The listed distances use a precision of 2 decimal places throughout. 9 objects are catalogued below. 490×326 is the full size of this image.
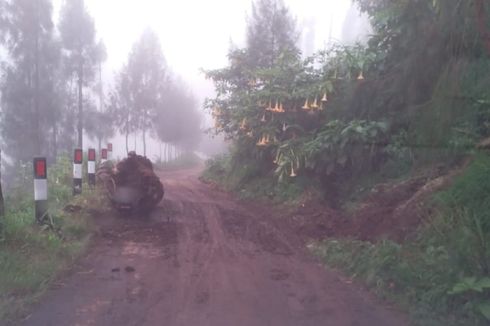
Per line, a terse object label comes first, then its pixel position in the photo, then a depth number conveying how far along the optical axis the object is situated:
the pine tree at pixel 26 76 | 22.36
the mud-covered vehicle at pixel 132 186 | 9.40
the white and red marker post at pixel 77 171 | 9.95
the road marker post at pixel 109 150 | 15.45
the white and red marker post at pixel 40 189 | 7.07
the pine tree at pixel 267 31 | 19.00
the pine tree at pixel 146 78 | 33.03
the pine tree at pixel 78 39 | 28.41
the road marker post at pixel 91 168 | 11.37
